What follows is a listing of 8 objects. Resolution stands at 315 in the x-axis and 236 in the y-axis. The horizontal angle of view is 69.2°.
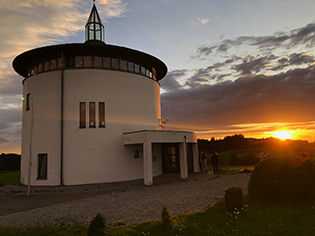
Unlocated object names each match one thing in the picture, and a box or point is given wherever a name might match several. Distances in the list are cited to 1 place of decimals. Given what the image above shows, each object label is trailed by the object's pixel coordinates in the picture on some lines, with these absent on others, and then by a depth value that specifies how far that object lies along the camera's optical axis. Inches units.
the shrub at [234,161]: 1140.5
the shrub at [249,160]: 1079.7
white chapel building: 584.1
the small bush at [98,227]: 215.5
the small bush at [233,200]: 283.6
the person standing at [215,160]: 648.4
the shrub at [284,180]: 317.4
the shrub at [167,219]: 238.1
